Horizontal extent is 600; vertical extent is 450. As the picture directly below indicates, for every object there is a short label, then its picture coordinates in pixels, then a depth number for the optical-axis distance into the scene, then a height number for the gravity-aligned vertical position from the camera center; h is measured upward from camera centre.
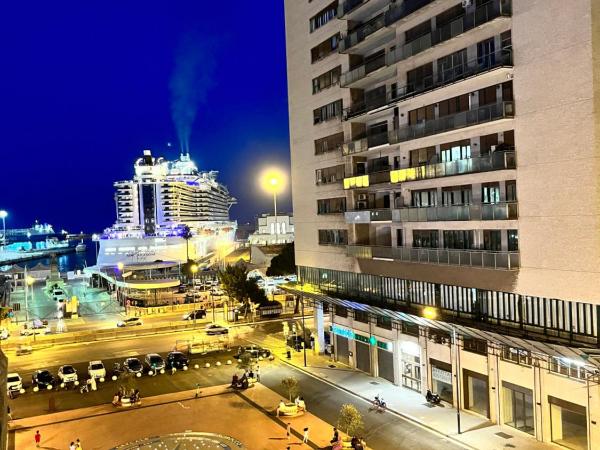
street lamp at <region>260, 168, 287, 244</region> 67.76 +5.38
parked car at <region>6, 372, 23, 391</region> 36.06 -9.75
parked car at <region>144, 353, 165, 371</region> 40.72 -10.01
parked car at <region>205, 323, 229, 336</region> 52.81 -10.05
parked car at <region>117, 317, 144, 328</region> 58.40 -9.92
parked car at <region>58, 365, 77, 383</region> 37.88 -9.85
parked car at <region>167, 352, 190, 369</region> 41.34 -10.11
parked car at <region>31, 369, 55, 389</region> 37.09 -9.97
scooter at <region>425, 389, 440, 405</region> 31.19 -10.33
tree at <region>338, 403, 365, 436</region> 24.84 -9.07
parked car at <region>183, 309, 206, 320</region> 62.14 -10.04
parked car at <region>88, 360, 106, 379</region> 38.69 -9.87
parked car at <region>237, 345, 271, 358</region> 43.04 -10.13
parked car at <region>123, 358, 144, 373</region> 40.00 -10.10
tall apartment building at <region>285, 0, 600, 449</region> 23.12 +0.93
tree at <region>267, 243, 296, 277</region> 82.50 -6.29
